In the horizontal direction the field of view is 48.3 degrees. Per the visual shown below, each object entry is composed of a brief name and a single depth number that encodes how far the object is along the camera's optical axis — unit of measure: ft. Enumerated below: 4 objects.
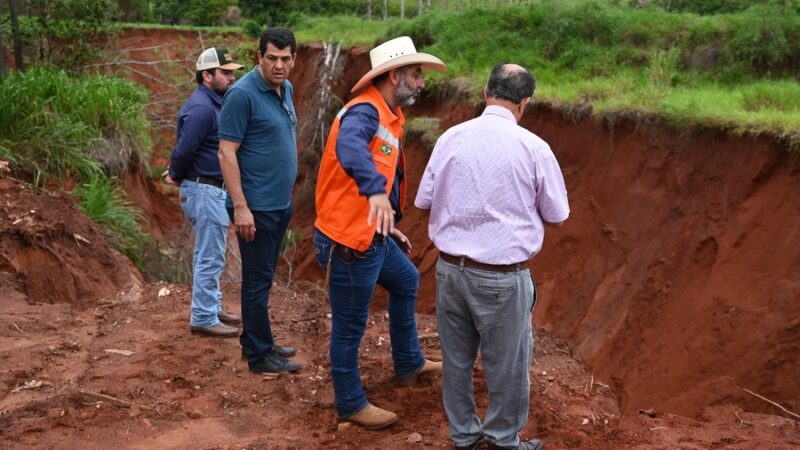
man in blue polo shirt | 16.83
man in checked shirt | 13.17
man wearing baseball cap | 19.66
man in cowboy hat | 14.46
